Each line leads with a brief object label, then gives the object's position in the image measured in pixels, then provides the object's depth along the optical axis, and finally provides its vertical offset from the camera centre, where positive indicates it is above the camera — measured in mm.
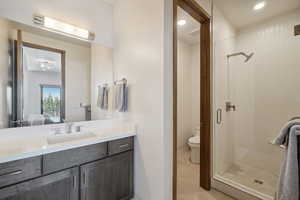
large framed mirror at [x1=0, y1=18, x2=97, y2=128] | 1282 +253
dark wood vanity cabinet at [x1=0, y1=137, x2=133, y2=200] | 927 -589
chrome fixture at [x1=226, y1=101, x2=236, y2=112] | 2234 -105
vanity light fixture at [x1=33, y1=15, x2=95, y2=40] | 1401 +803
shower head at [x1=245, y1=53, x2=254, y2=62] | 2340 +729
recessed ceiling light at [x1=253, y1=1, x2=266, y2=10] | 1929 +1335
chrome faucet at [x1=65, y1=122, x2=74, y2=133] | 1513 -294
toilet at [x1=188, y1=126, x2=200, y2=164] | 2483 -893
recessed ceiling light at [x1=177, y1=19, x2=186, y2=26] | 2361 +1348
